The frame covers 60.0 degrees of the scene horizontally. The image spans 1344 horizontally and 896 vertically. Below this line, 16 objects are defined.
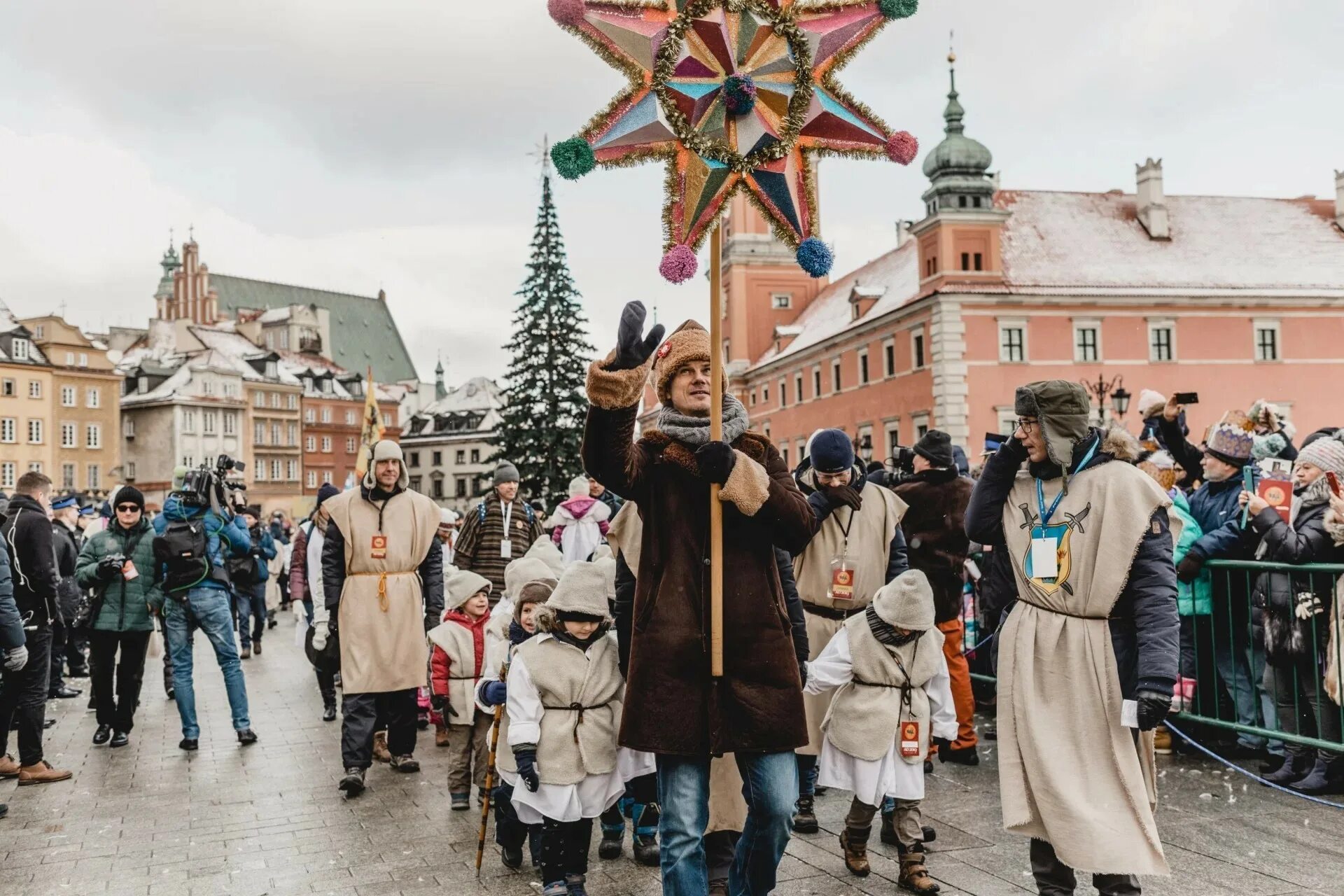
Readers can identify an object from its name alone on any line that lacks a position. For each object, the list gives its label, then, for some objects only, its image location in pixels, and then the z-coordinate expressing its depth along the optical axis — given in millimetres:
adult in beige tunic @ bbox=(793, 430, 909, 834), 6473
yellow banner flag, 15009
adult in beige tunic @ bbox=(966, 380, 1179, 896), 4219
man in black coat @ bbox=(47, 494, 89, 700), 9461
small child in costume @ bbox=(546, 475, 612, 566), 11391
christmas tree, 37406
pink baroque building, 47844
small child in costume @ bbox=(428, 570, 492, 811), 7047
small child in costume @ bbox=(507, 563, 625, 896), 5059
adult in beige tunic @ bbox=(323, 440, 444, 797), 7840
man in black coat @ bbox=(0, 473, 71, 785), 8023
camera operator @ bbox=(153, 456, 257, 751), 9258
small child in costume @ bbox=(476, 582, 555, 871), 5578
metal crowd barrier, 6871
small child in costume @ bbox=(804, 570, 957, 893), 5500
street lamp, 27609
